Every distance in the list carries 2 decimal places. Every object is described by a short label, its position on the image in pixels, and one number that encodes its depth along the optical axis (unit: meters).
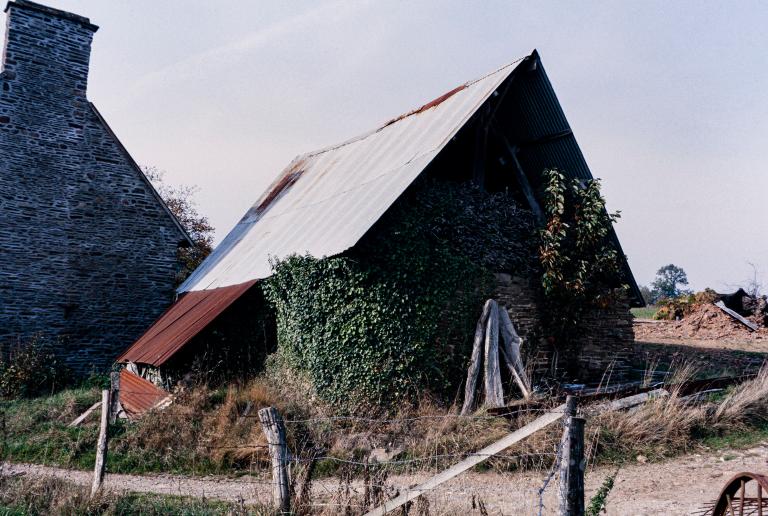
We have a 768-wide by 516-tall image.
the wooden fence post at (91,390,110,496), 6.44
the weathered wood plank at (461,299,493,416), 9.77
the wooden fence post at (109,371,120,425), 10.48
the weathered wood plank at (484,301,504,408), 9.95
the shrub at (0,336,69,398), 14.09
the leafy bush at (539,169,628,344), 11.38
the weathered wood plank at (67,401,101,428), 10.24
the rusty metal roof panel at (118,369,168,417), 11.66
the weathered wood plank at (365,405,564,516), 5.05
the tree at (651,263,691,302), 94.12
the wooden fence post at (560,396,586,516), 4.30
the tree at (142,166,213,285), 26.36
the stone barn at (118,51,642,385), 11.11
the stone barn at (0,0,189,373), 15.60
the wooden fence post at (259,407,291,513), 5.39
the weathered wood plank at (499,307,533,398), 10.38
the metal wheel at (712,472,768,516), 3.78
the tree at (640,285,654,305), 76.07
